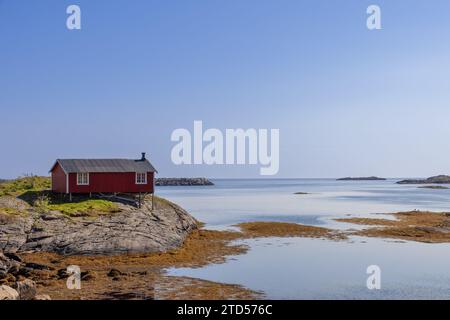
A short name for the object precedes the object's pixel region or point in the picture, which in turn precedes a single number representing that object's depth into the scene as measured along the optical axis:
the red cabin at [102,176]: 44.47
